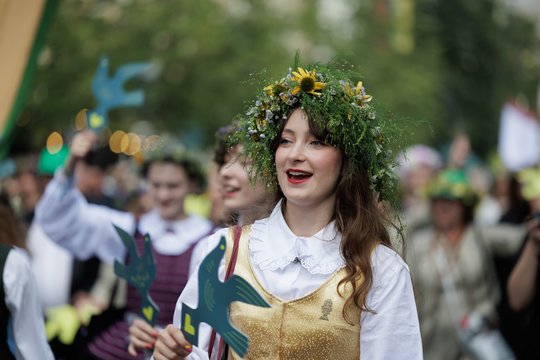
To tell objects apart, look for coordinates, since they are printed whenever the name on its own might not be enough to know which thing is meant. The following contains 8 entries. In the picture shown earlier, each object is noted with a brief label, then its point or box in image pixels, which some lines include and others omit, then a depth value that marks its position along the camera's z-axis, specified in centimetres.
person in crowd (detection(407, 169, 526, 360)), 768
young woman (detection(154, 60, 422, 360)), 357
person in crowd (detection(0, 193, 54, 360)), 408
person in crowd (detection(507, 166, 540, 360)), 616
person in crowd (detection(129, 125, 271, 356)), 438
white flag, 1560
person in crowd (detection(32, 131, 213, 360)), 561
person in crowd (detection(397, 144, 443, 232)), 1388
